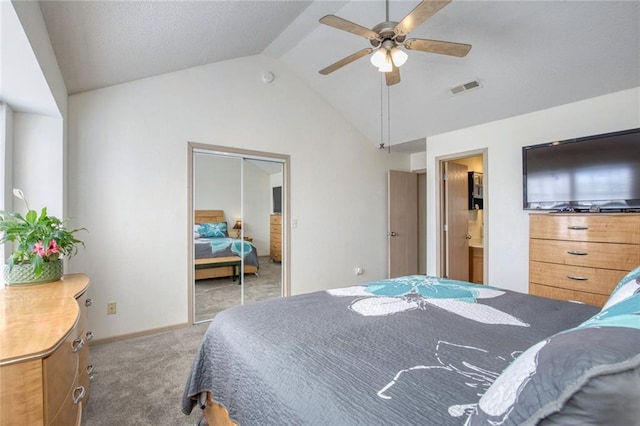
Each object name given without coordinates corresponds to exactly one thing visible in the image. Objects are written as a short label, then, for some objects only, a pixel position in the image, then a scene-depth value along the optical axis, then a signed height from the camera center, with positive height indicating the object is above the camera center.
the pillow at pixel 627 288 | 0.98 -0.27
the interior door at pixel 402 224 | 4.96 -0.15
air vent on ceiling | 3.27 +1.42
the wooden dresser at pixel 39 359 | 0.91 -0.46
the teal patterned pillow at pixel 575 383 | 0.45 -0.28
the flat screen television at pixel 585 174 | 2.60 +0.38
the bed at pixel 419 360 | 0.48 -0.49
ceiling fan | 1.96 +1.23
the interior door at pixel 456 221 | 4.44 -0.10
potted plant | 1.80 -0.18
